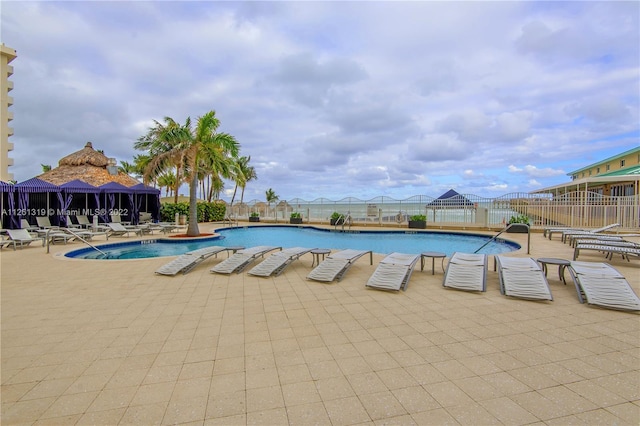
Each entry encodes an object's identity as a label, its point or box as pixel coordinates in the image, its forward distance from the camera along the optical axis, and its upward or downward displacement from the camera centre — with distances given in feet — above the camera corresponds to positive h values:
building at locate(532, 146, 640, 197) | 51.20 +5.34
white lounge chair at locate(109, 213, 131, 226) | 51.85 -1.25
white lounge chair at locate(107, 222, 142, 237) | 40.14 -2.57
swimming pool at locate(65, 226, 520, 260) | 33.24 -4.27
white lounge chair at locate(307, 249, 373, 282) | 17.71 -3.51
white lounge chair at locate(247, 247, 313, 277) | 19.03 -3.50
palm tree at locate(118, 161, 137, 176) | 110.36 +16.19
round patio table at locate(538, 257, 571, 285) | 16.44 -2.95
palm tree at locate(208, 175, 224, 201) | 71.37 +4.99
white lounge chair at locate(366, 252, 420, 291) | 15.72 -3.53
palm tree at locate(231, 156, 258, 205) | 105.91 +14.97
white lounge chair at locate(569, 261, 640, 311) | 12.53 -3.49
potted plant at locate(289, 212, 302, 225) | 63.84 -1.62
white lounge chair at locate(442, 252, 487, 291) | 15.42 -3.46
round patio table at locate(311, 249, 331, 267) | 22.11 -3.04
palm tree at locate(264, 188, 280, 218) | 142.06 +7.25
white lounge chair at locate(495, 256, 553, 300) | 13.88 -3.47
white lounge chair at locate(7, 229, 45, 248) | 30.91 -2.73
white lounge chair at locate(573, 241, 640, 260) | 19.85 -2.59
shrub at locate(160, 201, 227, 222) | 60.23 -0.07
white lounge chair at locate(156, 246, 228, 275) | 19.57 -3.54
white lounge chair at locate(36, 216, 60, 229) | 44.52 -1.63
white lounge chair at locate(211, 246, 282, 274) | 19.77 -3.50
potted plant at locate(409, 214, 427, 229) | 53.01 -2.02
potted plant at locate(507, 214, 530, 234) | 43.13 -2.16
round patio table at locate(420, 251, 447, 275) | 19.19 -2.92
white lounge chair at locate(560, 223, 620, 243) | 29.16 -2.28
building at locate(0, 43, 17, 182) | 78.28 +26.49
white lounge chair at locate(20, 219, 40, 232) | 42.54 -1.83
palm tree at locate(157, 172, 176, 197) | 104.92 +10.34
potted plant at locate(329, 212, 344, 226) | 57.77 -1.49
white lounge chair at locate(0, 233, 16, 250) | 29.66 -3.23
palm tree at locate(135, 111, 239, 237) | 39.73 +8.21
